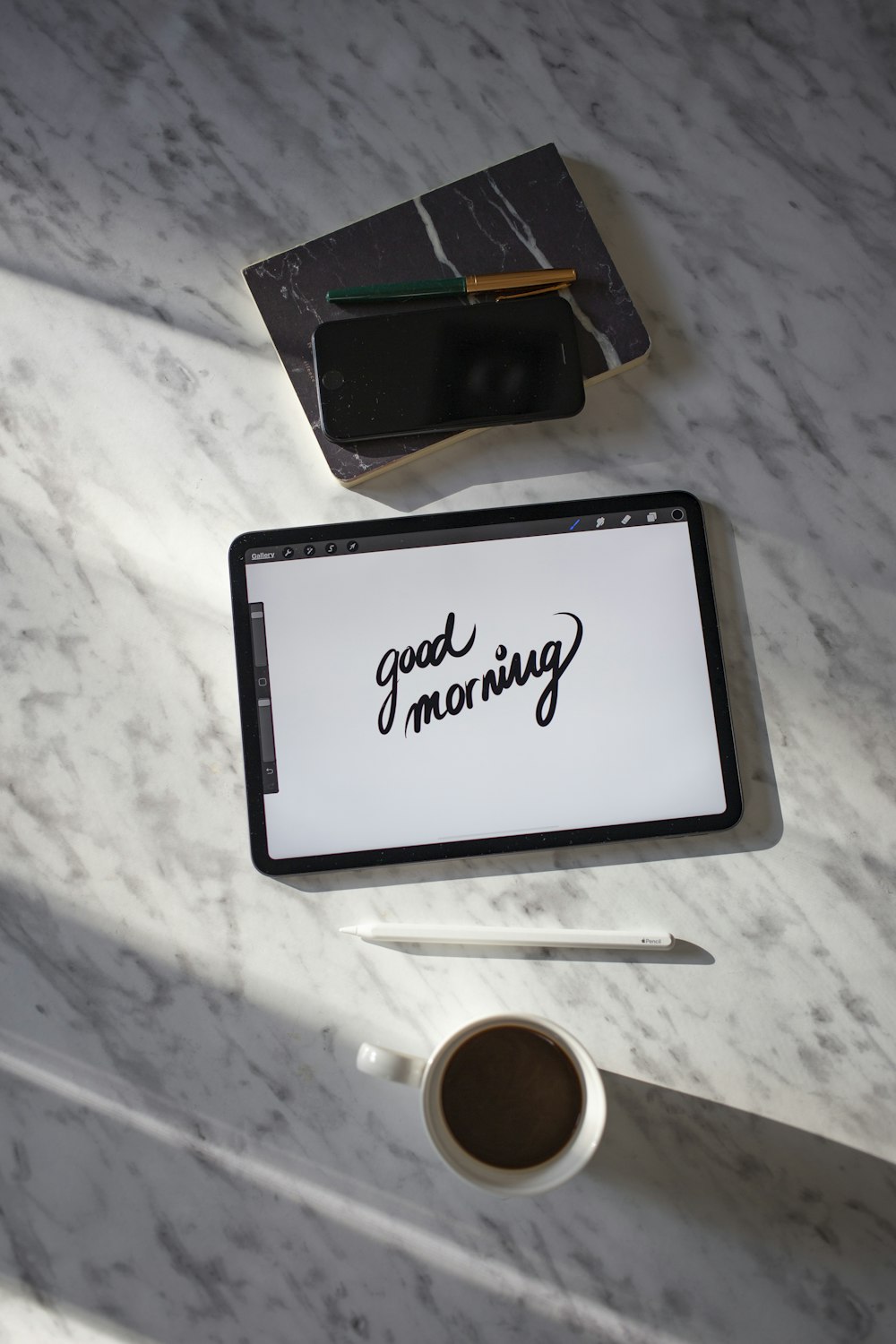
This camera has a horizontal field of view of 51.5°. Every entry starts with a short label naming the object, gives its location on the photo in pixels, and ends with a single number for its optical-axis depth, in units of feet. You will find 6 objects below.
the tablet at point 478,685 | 2.28
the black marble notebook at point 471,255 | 2.38
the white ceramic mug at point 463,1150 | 1.94
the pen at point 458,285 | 2.35
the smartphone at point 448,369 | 2.32
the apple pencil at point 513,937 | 2.24
